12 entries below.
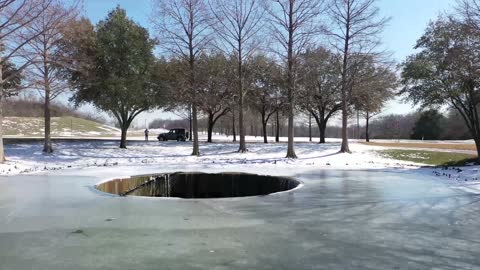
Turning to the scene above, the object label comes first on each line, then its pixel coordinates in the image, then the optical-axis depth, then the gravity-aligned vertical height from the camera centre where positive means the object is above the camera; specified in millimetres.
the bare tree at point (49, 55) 24219 +4656
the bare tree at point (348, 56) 28062 +5277
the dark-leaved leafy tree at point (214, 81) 31473 +4141
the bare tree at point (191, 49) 28500 +5784
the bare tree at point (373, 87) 30219 +3736
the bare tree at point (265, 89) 34875 +4499
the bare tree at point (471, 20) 17719 +4778
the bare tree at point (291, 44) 26531 +5684
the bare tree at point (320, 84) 30219 +4331
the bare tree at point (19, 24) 21823 +5692
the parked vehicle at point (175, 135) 48000 +194
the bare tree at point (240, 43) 28703 +6180
